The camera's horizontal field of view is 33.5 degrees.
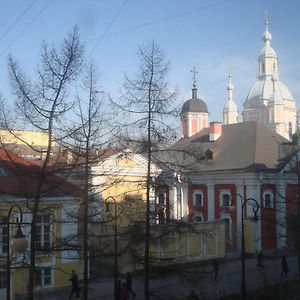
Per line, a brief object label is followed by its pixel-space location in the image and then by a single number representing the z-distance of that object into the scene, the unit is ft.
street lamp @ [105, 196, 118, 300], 54.93
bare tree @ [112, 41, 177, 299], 56.34
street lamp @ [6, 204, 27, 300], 39.65
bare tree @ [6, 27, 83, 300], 44.75
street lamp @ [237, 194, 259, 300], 63.60
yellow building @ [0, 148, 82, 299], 65.67
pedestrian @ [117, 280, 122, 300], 63.72
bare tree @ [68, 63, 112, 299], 50.40
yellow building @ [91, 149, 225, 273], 55.88
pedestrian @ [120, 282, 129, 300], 66.18
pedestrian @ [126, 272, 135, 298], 74.71
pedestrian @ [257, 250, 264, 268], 104.27
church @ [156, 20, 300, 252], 123.85
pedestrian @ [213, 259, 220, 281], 90.99
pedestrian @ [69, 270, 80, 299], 71.94
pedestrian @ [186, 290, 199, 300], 62.03
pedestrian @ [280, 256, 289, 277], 94.68
